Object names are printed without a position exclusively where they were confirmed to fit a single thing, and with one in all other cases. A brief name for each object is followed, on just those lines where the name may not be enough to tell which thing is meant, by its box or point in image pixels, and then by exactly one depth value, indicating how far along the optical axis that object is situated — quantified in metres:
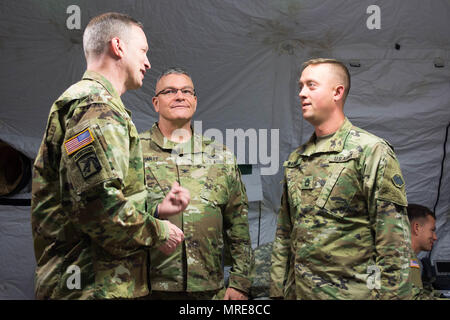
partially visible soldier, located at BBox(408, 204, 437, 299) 3.22
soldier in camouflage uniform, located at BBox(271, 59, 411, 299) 1.91
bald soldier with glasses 2.24
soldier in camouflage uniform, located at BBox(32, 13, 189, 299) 1.48
